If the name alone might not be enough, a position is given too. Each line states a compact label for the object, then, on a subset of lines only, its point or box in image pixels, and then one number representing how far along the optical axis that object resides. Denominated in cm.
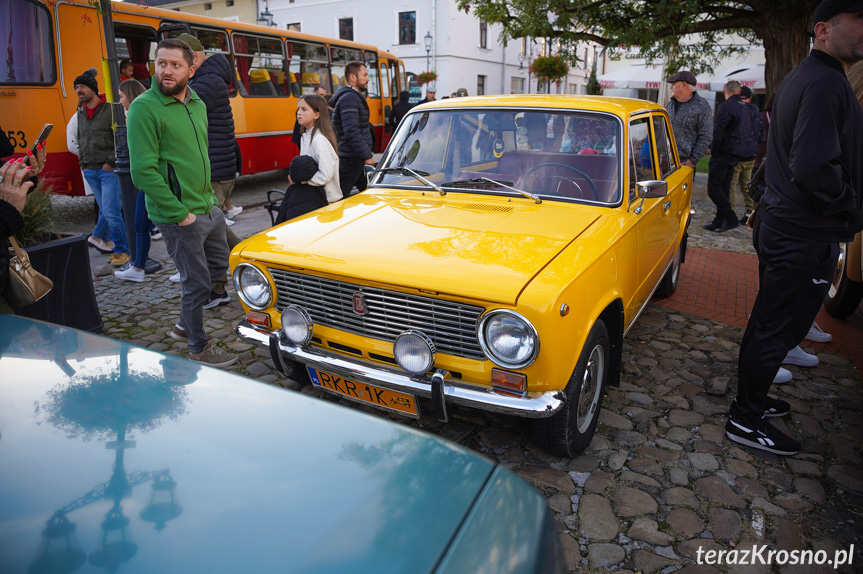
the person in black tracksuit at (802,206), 255
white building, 3406
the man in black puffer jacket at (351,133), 621
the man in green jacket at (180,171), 345
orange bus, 763
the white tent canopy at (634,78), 2131
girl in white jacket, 495
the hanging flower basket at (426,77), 2705
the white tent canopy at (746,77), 2025
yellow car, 252
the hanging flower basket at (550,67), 1619
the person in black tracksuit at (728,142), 778
